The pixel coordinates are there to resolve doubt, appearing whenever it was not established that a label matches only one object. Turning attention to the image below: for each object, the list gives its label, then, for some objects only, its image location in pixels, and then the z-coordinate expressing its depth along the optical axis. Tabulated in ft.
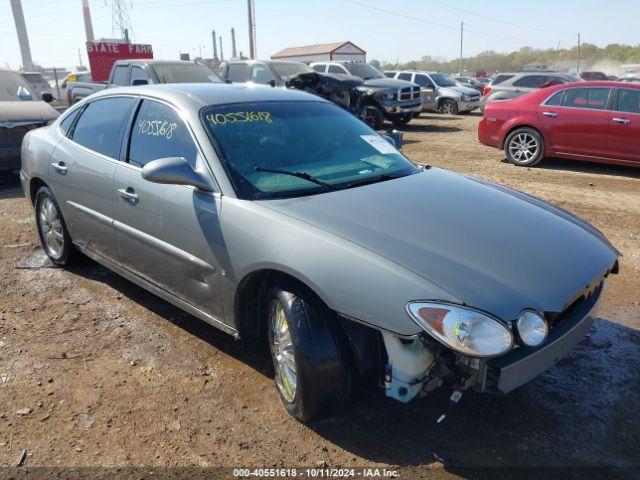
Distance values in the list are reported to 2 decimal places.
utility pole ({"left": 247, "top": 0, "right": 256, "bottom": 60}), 106.83
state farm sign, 61.11
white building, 134.51
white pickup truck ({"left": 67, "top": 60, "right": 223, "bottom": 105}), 34.49
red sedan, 26.68
